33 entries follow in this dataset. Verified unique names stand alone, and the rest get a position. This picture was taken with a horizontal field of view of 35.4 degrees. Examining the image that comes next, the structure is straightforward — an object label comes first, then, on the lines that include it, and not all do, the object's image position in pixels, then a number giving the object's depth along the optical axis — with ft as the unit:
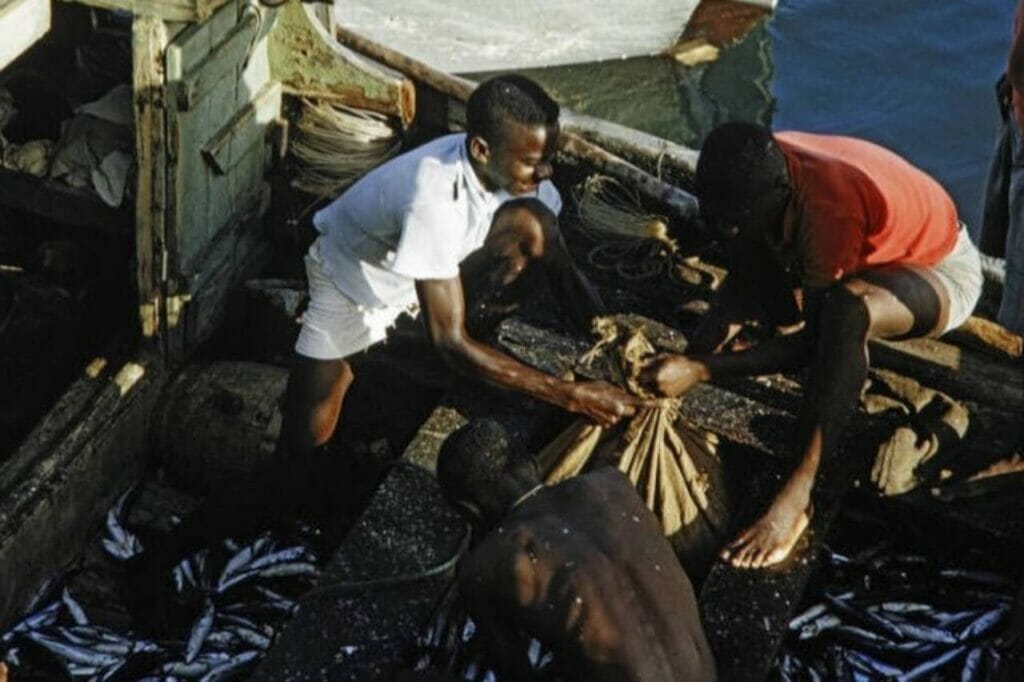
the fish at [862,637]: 22.93
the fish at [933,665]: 22.44
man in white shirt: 22.03
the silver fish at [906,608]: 23.39
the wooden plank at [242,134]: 27.78
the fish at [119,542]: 26.71
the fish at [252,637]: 24.64
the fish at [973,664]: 22.09
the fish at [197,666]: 24.12
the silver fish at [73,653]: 24.54
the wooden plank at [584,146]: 29.19
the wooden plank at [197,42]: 25.55
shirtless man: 17.74
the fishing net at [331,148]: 30.42
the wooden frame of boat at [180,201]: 25.76
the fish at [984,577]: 23.48
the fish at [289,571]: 25.57
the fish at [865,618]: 23.04
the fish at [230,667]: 23.93
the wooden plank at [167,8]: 25.14
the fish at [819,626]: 22.84
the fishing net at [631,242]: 27.89
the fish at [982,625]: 22.79
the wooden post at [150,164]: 25.36
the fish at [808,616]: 22.84
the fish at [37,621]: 25.35
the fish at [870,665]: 22.49
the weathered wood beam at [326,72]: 29.89
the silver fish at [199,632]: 24.43
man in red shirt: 21.22
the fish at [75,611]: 25.62
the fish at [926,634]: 22.88
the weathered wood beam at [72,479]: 25.68
